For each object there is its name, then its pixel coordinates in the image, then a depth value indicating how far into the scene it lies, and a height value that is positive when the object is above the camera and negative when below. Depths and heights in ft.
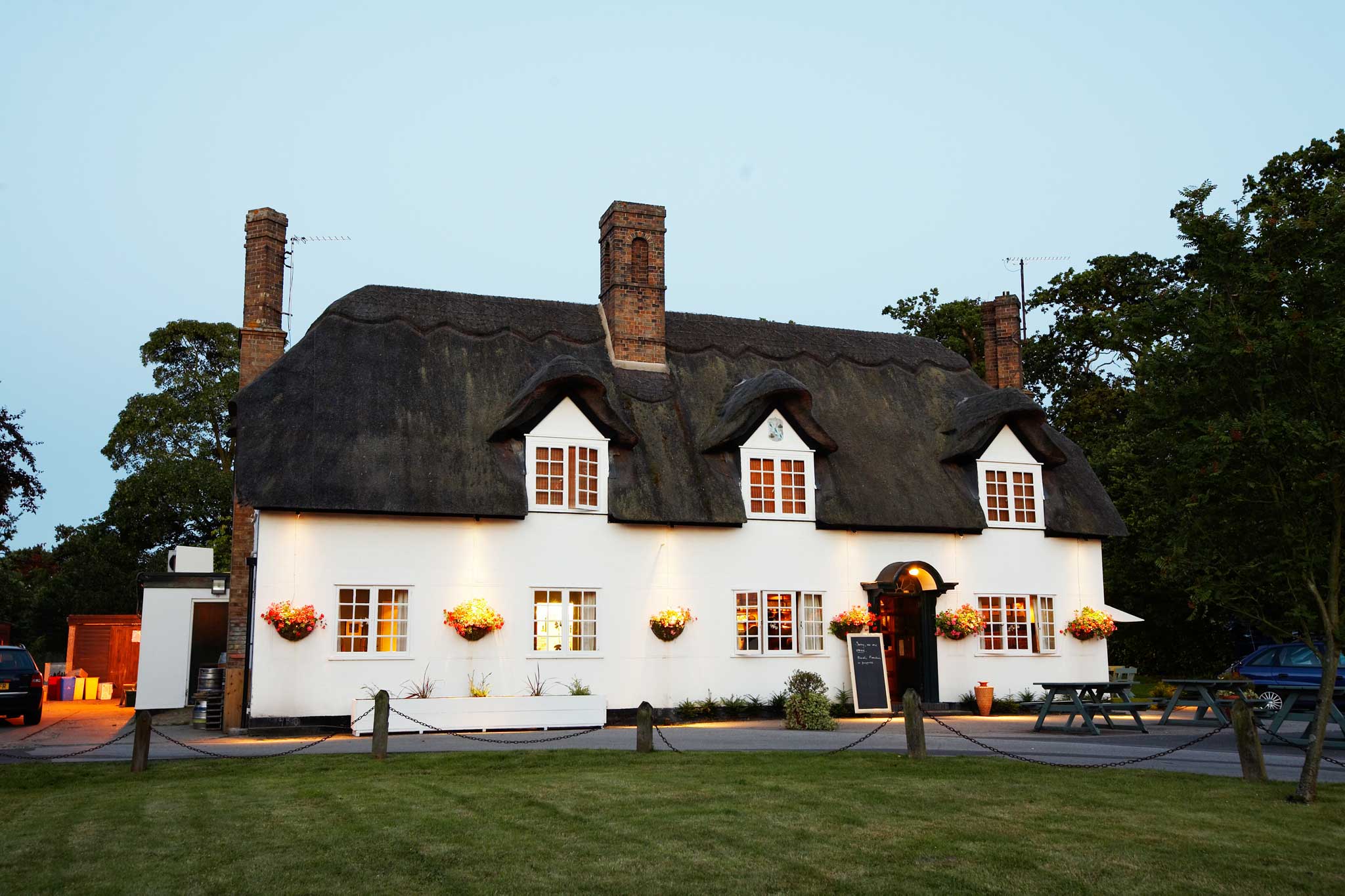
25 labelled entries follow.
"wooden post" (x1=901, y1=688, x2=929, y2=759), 45.98 -3.88
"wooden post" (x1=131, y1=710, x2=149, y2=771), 44.91 -4.37
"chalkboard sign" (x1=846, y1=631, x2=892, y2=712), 70.28 -2.72
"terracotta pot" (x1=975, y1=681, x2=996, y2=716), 73.56 -4.43
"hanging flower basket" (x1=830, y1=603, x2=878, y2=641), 72.18 +0.44
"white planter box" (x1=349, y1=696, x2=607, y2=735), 60.64 -4.39
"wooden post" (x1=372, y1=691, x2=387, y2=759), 48.11 -3.87
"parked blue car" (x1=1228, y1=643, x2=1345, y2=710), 69.77 -2.61
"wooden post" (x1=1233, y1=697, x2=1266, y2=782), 39.55 -4.10
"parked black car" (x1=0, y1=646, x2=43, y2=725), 70.74 -3.29
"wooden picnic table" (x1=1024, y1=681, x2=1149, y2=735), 59.98 -4.02
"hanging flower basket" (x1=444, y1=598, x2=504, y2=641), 64.23 +0.67
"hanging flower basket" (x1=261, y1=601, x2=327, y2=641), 61.31 +0.65
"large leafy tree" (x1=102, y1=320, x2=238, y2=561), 148.66 +25.13
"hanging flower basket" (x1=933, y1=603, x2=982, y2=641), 73.87 +0.27
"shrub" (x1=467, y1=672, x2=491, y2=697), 65.00 -3.07
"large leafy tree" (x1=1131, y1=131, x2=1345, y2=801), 45.29 +9.08
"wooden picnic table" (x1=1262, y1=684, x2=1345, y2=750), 52.70 -4.03
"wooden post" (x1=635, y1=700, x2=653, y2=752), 49.42 -4.27
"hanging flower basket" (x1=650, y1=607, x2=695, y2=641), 68.23 +0.37
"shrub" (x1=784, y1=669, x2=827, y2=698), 69.05 -3.23
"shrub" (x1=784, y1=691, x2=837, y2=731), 62.49 -4.54
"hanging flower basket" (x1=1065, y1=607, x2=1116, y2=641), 77.15 +0.08
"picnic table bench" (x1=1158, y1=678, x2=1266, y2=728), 61.87 -3.91
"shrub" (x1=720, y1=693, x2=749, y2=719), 69.67 -4.60
